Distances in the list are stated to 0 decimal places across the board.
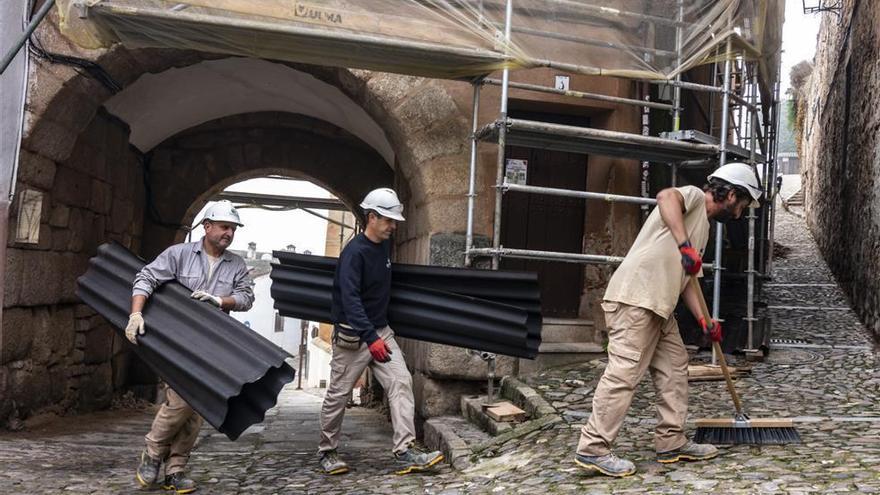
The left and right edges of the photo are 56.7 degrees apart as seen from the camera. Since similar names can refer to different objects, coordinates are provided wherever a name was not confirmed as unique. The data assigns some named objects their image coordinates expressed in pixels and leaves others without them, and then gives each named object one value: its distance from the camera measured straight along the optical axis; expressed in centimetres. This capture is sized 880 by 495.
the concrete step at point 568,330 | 641
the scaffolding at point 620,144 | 545
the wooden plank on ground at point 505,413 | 496
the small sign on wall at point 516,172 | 636
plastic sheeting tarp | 484
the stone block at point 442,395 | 582
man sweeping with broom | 366
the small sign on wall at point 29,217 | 556
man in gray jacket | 418
